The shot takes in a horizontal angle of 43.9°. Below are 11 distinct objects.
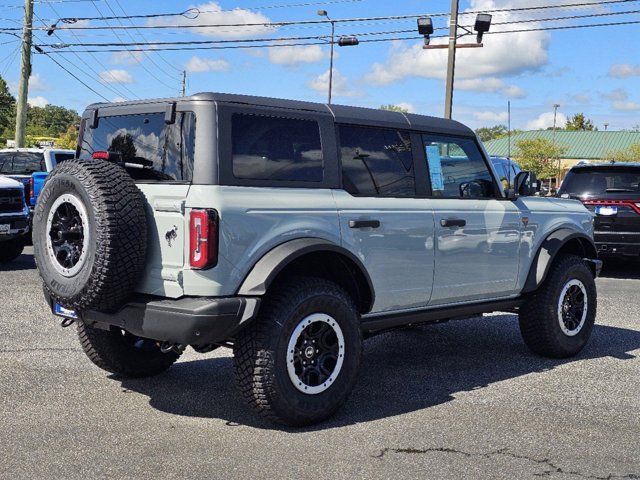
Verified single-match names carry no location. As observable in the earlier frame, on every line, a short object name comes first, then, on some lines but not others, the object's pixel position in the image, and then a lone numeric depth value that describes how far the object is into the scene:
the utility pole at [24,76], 26.69
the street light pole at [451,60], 22.27
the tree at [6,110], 100.06
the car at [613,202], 12.32
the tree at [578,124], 130.12
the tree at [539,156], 87.44
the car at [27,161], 14.74
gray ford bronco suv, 4.43
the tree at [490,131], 168.30
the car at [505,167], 19.38
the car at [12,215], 12.17
